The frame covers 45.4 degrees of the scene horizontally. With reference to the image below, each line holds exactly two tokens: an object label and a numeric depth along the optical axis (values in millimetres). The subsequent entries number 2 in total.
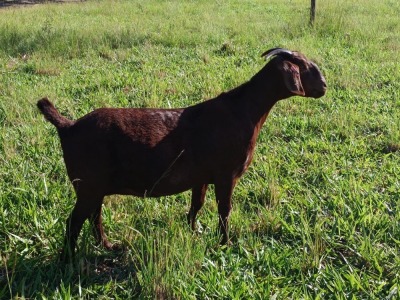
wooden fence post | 12332
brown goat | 3098
